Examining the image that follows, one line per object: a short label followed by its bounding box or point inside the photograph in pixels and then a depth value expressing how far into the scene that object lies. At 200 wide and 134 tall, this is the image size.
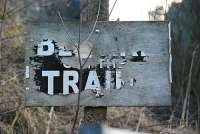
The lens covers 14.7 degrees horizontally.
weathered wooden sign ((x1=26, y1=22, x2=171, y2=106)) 3.01
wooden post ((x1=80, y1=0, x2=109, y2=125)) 3.04
